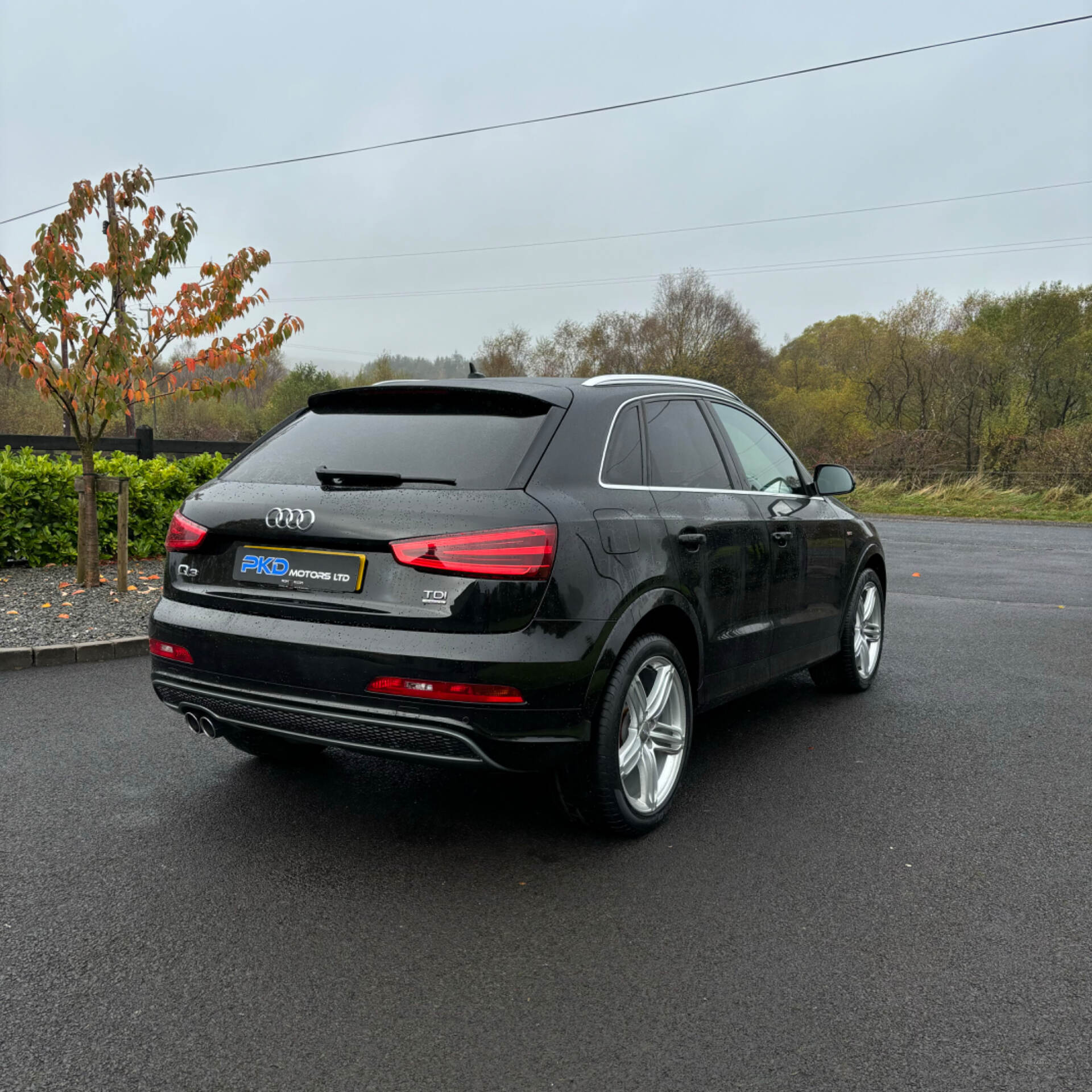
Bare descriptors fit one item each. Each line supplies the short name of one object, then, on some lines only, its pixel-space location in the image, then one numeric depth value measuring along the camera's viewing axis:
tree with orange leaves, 8.16
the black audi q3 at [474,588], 3.20
